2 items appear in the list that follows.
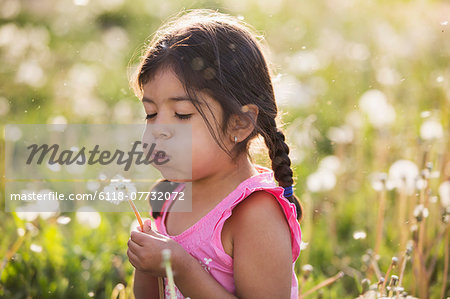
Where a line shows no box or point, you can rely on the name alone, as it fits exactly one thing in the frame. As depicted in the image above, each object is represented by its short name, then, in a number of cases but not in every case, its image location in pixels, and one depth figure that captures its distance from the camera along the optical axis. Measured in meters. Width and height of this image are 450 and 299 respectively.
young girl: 1.96
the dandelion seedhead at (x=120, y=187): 1.90
